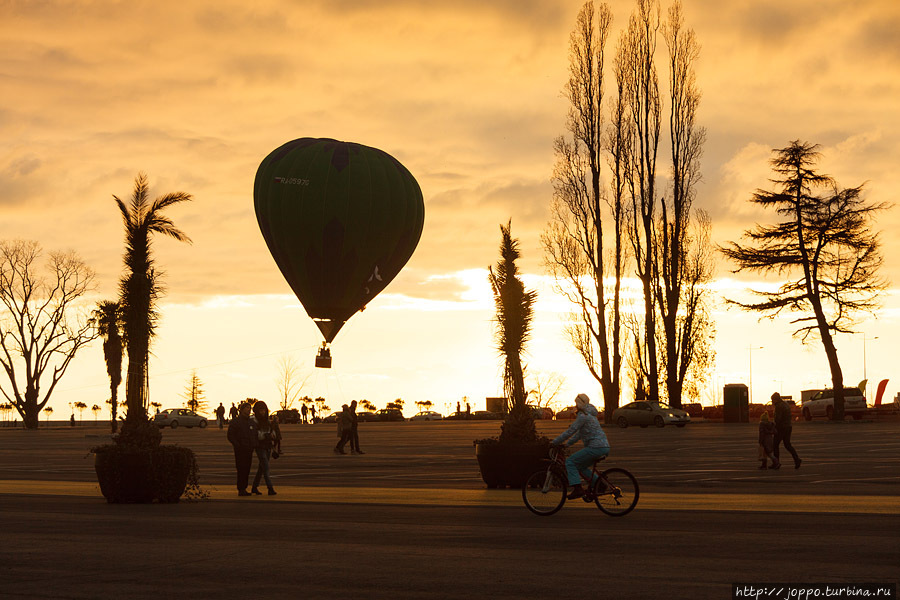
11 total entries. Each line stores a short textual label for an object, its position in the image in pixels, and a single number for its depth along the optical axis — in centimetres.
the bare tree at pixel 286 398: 14488
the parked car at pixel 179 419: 8725
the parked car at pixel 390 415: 12231
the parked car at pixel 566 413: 11591
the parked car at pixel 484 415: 11830
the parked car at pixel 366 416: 11840
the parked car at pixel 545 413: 11419
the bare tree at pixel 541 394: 13638
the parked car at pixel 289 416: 10369
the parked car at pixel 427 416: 12812
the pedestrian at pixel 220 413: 8535
